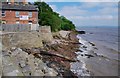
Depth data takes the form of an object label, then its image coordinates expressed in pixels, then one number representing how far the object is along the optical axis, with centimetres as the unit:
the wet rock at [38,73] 554
